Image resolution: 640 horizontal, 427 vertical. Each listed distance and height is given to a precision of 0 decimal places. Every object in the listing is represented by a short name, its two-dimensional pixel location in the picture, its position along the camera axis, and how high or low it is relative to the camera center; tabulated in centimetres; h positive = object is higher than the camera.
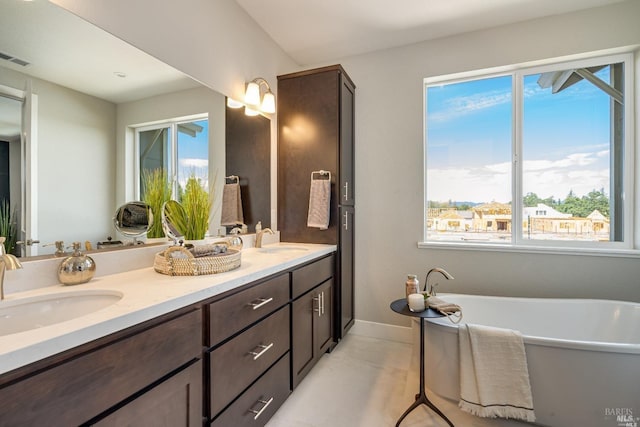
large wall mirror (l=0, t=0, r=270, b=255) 102 +39
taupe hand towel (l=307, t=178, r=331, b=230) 235 +7
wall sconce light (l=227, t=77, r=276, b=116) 218 +89
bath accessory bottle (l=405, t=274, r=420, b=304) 178 -45
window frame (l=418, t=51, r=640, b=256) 216 +44
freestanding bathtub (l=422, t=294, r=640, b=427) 137 -81
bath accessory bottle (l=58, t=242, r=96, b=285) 108 -21
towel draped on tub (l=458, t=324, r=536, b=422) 148 -85
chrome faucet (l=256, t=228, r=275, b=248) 224 -19
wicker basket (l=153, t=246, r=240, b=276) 126 -22
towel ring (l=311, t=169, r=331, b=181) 240 +34
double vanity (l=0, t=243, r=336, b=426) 64 -42
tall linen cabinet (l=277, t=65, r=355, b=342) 240 +49
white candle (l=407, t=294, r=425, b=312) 163 -50
